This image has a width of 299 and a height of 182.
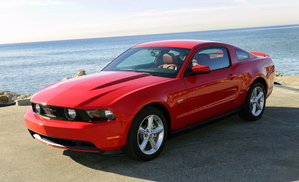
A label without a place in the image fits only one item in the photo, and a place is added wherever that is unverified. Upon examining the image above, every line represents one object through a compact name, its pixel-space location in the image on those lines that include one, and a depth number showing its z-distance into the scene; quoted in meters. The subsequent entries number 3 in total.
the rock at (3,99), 10.01
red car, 3.78
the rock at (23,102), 8.29
